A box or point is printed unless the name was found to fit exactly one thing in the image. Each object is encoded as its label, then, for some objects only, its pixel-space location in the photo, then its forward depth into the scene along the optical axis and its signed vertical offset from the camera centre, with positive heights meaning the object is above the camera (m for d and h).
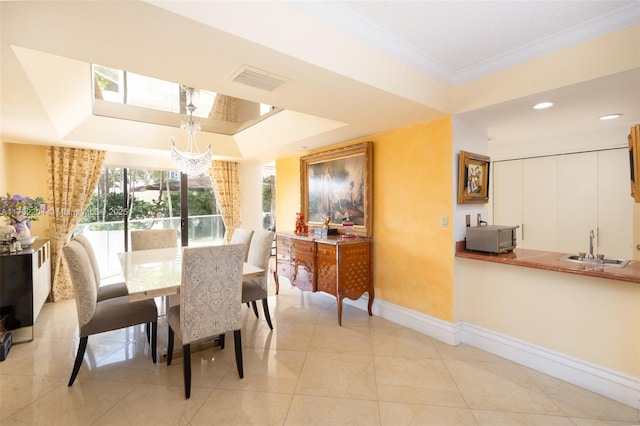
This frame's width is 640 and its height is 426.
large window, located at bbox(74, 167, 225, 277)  4.67 +0.07
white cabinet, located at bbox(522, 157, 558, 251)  3.94 +0.03
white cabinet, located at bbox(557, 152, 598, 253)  3.60 +0.07
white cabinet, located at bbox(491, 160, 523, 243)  4.28 +0.20
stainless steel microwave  2.70 -0.30
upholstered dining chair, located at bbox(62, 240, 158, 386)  2.19 -0.79
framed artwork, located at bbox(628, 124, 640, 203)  1.89 +0.29
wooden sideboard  3.33 -0.68
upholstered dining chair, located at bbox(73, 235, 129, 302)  2.86 -0.78
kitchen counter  1.98 -0.46
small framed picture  2.87 +0.30
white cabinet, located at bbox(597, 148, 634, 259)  3.36 -0.01
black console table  2.85 -0.76
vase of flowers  3.05 +0.04
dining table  2.14 -0.54
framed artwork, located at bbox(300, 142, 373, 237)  3.67 +0.32
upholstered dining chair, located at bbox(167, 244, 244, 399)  2.08 -0.63
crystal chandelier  3.10 +0.58
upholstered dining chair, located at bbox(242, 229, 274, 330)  3.11 -0.61
